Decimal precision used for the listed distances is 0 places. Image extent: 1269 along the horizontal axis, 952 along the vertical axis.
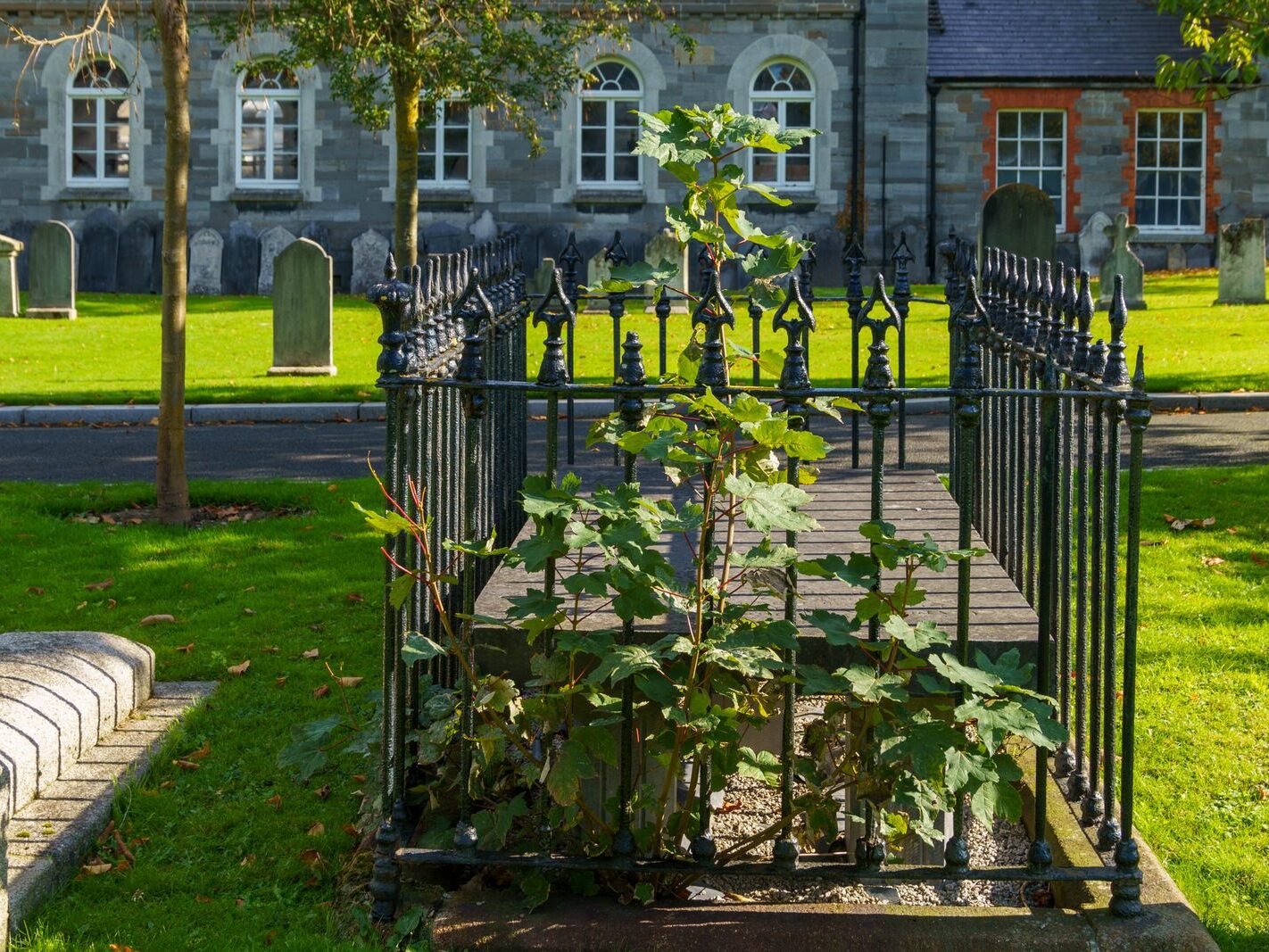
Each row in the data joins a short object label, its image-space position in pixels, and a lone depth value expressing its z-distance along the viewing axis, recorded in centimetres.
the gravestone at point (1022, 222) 1493
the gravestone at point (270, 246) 2494
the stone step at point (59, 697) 430
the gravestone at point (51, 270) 1966
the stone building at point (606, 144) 2566
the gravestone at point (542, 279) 1920
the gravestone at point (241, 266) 2502
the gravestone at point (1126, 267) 2027
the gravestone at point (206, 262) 2466
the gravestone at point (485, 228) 2561
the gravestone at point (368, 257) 2492
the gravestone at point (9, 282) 1995
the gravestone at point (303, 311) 1538
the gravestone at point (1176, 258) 2695
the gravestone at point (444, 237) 2492
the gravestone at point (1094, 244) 2456
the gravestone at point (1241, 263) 1991
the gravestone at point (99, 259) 2531
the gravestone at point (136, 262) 2527
